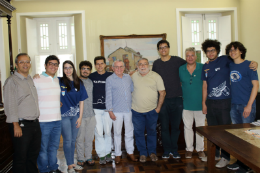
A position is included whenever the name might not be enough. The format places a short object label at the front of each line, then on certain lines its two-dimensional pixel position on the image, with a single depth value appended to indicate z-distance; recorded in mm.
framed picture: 5543
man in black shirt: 3094
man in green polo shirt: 3047
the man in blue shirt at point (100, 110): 3033
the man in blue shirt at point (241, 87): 2453
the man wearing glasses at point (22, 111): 2127
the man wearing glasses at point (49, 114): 2459
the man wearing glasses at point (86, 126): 2902
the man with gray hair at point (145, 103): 2980
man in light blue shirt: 2930
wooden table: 1431
